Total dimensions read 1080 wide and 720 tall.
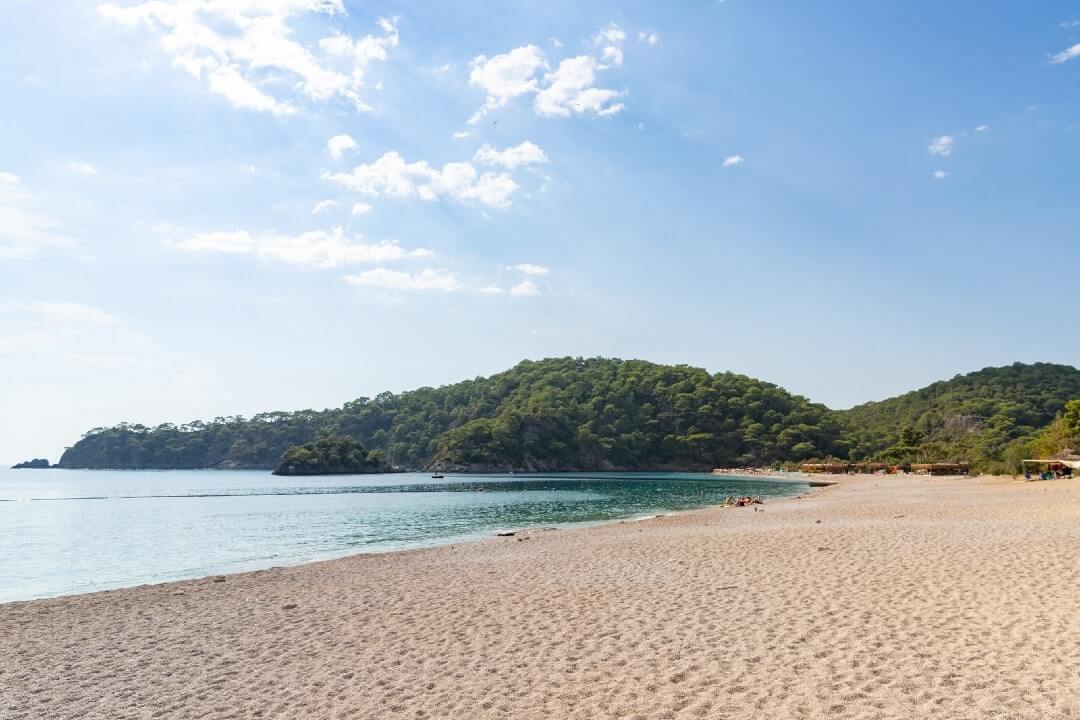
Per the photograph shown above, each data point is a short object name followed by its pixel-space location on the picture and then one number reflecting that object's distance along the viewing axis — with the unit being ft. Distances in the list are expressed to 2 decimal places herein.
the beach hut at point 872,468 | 334.87
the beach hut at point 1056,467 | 156.04
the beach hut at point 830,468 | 363.15
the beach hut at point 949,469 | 250.57
